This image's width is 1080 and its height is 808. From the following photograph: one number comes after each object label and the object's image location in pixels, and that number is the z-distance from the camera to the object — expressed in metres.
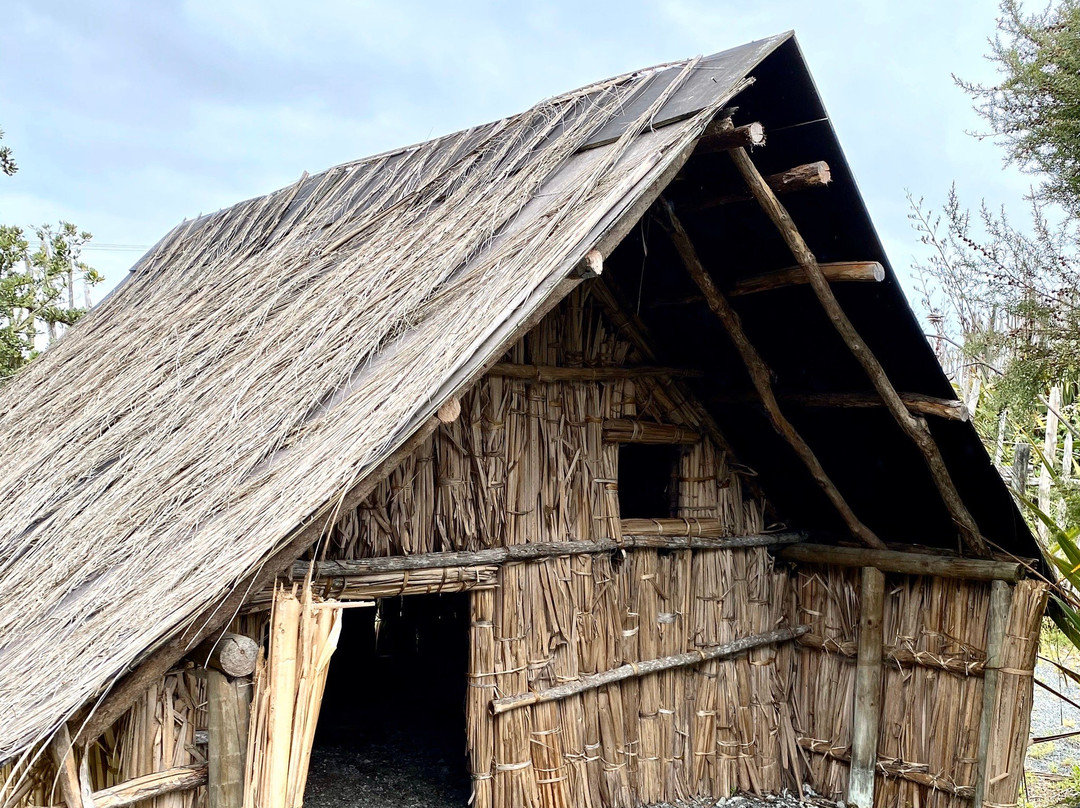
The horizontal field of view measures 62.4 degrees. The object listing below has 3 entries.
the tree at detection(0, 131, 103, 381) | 10.16
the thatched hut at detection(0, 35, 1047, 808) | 2.95
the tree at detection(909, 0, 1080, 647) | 6.38
